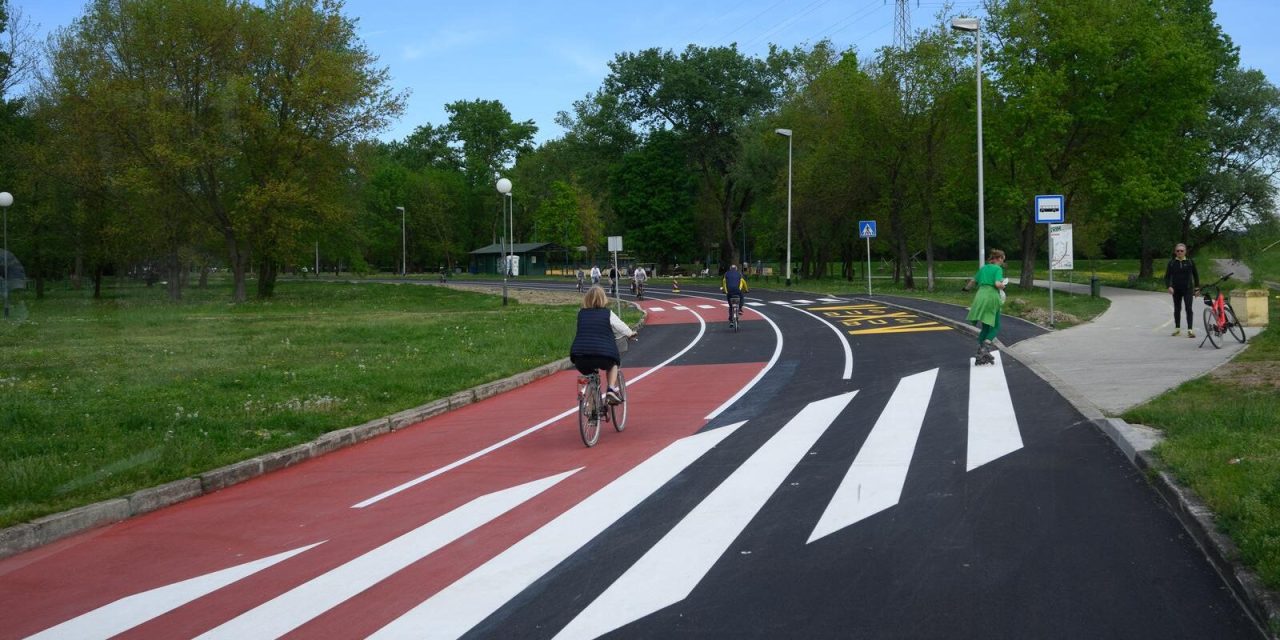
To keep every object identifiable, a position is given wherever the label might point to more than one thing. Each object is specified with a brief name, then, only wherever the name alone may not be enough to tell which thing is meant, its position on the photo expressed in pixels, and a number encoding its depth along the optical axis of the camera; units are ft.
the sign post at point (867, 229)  128.05
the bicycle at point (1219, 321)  55.88
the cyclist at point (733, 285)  85.25
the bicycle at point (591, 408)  33.88
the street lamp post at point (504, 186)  105.91
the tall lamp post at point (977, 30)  91.25
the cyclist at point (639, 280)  143.74
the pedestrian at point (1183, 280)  61.11
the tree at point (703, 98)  219.41
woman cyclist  35.09
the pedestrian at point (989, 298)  51.83
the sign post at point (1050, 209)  74.84
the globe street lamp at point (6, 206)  77.46
